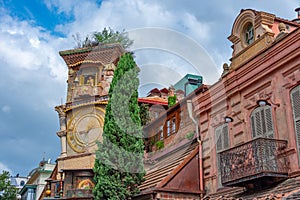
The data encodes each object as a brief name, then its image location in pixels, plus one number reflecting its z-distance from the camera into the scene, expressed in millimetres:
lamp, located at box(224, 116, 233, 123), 14666
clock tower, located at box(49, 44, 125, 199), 27281
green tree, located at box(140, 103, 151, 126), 26311
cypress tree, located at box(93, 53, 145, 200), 16578
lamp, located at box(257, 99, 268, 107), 12757
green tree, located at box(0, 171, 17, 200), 41781
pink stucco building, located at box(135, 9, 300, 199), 12289
